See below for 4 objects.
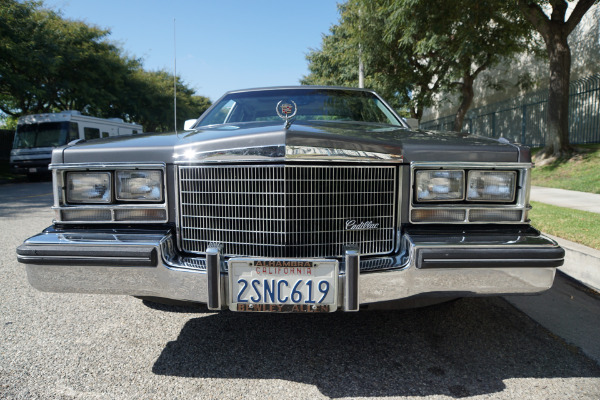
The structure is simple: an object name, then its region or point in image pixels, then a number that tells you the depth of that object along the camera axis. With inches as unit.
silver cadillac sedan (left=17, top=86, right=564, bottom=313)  78.3
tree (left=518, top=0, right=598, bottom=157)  401.4
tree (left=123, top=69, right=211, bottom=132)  1064.4
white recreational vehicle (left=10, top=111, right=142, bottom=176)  595.8
